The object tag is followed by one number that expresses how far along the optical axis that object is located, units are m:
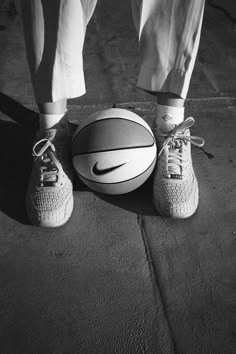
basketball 1.72
